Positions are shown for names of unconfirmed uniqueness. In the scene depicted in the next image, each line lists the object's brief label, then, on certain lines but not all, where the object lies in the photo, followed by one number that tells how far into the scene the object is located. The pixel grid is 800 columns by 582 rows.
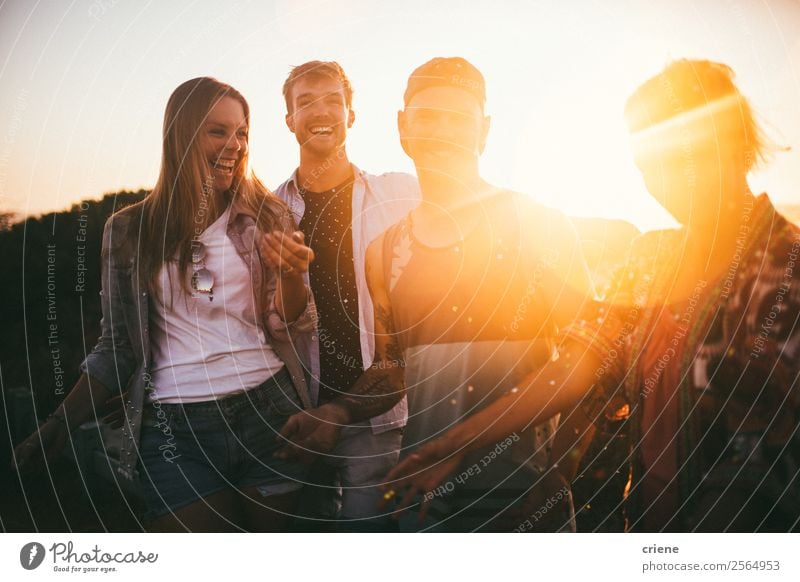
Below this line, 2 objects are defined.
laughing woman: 1.58
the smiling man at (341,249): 1.75
